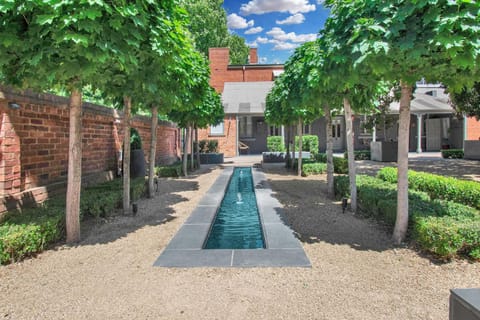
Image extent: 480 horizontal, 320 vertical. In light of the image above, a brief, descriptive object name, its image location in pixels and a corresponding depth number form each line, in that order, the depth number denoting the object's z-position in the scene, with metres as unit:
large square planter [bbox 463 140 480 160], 17.33
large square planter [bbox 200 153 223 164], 18.28
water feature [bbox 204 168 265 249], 4.91
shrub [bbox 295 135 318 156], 19.03
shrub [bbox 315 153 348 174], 11.38
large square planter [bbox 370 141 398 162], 16.80
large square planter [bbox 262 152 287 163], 17.92
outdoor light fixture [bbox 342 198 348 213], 6.21
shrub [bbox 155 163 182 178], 12.20
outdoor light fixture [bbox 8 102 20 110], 4.91
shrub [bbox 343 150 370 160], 19.19
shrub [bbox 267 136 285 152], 19.94
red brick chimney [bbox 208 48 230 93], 29.80
